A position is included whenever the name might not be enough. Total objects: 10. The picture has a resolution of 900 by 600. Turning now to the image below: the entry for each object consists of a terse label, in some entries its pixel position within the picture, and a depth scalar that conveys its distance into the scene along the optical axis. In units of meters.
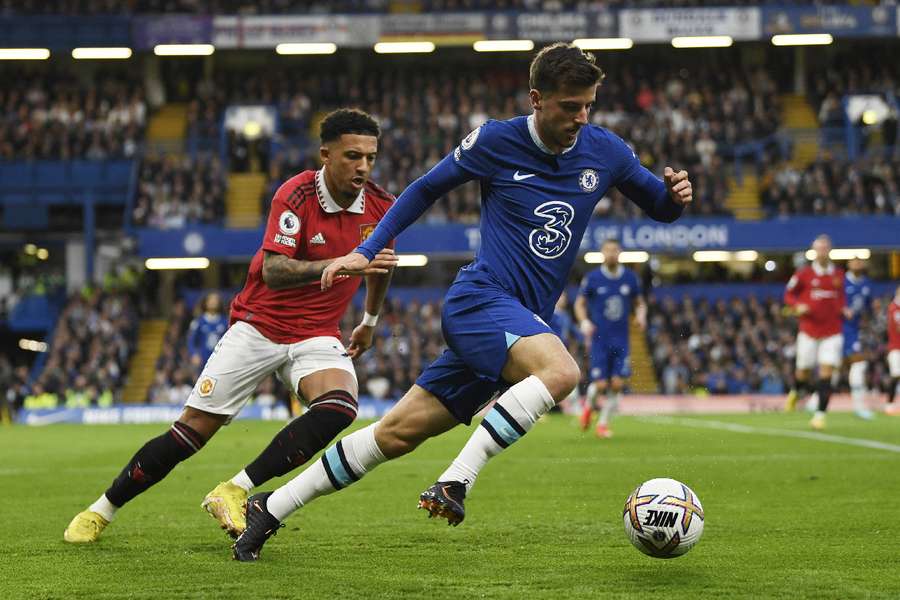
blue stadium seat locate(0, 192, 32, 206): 34.97
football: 5.54
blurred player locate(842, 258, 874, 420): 19.23
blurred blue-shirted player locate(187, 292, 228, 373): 19.06
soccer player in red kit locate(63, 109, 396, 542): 6.43
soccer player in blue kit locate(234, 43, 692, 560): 5.53
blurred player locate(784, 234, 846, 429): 17.42
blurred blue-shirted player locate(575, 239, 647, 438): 15.34
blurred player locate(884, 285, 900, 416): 19.52
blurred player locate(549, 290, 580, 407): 22.02
